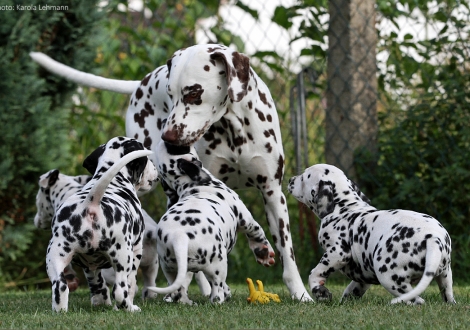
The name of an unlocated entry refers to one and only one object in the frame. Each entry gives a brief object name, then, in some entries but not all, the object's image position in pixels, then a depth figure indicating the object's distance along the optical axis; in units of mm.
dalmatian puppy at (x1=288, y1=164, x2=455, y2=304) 9695
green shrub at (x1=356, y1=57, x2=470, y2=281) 15883
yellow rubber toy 10781
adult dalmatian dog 11344
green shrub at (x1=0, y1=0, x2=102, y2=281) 16828
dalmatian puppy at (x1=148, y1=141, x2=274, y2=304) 10031
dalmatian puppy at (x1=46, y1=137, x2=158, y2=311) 9125
